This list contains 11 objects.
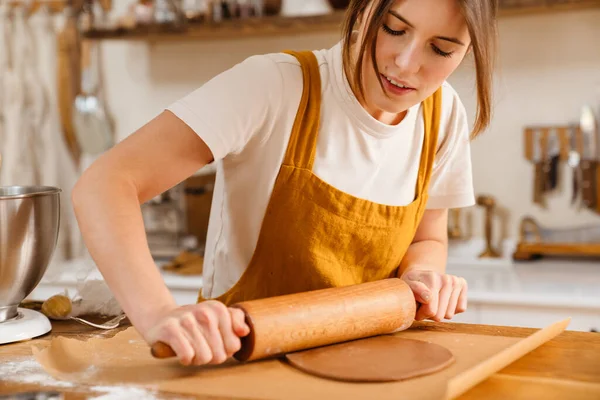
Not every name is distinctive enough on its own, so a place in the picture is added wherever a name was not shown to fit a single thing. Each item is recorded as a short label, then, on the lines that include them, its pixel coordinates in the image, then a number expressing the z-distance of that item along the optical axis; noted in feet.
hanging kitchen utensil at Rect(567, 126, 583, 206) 7.72
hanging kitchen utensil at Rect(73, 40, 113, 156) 9.05
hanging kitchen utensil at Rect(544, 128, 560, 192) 7.82
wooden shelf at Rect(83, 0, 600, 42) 7.22
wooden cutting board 2.44
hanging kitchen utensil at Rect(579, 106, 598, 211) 7.61
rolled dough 2.55
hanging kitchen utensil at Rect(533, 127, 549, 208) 7.85
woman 2.81
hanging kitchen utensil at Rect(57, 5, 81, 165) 9.00
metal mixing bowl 3.03
